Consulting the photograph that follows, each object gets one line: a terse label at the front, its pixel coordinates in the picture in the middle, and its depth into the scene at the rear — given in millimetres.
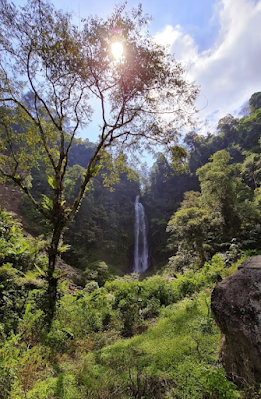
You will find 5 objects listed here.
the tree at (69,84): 4902
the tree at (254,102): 36625
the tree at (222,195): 12234
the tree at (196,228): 11070
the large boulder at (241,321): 1816
